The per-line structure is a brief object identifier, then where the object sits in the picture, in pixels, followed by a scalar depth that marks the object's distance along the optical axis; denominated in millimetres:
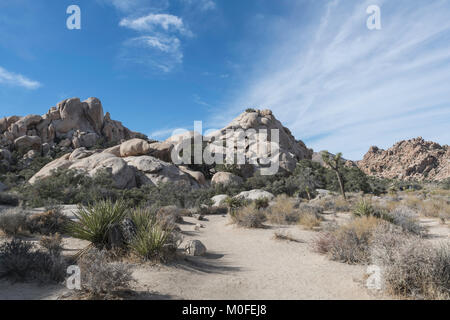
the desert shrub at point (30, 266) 4707
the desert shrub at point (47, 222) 8525
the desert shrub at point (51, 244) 5932
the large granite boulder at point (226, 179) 29125
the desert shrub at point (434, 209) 12430
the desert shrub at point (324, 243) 7207
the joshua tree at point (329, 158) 21856
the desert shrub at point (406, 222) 8711
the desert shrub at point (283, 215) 12910
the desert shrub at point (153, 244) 6059
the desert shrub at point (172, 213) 12722
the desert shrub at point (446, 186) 31370
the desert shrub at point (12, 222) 7885
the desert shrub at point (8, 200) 13910
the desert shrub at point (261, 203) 15477
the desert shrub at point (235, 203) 16172
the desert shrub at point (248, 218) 11531
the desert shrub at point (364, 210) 10330
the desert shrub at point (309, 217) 11656
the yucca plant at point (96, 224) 6520
